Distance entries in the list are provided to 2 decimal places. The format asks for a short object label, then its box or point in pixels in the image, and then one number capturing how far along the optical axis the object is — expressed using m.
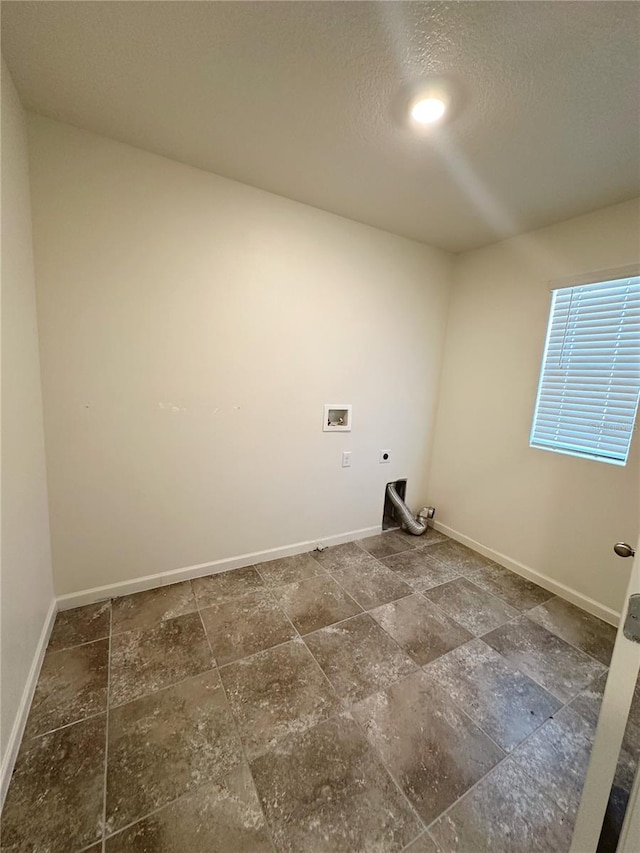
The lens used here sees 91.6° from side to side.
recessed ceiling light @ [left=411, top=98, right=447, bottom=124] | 1.28
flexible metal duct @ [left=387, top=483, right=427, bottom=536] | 2.92
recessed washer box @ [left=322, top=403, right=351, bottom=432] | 2.46
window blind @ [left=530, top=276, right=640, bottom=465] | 1.88
